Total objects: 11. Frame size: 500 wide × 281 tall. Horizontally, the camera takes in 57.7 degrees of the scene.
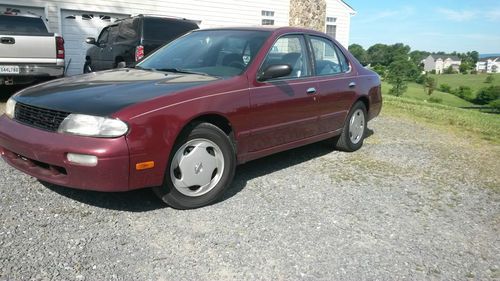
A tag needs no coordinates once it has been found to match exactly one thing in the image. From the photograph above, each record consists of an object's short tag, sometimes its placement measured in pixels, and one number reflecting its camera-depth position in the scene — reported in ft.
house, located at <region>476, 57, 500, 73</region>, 547.08
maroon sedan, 10.53
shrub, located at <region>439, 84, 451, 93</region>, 307.13
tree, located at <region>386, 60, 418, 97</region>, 222.48
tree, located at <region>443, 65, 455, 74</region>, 494.18
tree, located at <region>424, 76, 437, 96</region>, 248.81
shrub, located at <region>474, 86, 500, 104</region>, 258.98
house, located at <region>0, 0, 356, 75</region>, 44.68
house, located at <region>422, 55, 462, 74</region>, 551.35
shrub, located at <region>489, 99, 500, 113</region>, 213.05
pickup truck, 26.55
